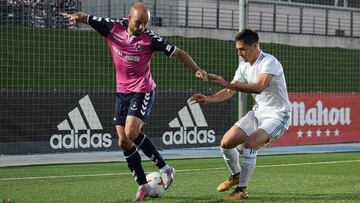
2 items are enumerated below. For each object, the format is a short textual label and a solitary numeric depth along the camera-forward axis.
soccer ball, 17.56
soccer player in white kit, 17.16
